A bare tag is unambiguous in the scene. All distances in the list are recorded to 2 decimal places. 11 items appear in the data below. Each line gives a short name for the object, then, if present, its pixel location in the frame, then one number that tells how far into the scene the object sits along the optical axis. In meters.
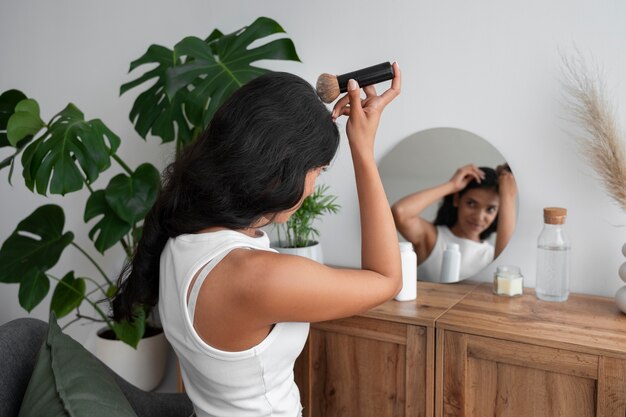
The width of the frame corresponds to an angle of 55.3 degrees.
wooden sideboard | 1.30
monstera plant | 1.68
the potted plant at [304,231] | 1.83
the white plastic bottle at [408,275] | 1.65
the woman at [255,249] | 1.03
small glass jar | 1.65
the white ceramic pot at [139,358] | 2.20
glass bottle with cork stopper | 1.62
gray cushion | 1.15
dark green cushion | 1.01
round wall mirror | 1.78
